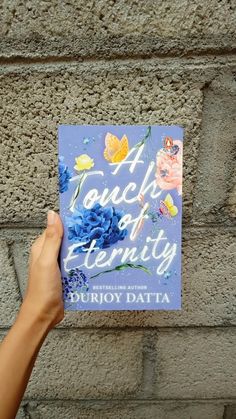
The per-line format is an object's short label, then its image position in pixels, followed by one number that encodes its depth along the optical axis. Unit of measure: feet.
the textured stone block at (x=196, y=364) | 2.74
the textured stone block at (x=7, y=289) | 2.52
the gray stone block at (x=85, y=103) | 2.18
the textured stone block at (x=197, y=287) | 2.47
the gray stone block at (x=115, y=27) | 2.08
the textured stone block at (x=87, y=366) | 2.74
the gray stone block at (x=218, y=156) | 2.22
